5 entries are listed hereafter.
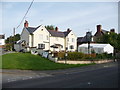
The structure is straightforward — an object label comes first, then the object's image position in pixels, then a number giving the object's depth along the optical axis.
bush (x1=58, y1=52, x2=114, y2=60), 31.00
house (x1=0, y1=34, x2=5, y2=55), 81.04
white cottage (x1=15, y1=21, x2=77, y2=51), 52.31
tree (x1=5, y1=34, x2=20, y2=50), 59.61
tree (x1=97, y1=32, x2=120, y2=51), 53.20
